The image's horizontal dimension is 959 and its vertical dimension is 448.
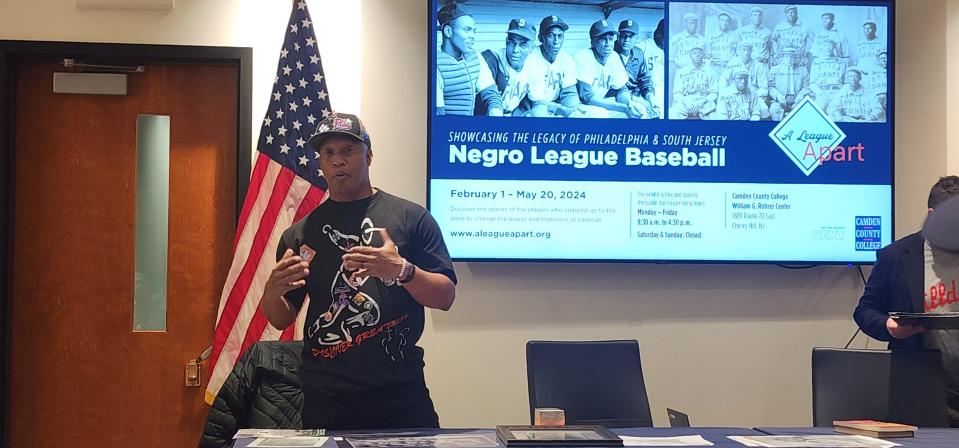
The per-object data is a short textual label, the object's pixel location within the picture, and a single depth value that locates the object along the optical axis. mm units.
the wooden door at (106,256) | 4270
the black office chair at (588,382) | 3236
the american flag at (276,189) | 4020
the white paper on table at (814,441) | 2428
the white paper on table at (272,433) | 2514
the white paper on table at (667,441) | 2467
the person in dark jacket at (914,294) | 3291
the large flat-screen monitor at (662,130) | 4195
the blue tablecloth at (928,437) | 2494
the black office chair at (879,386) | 3152
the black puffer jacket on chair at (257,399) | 3609
